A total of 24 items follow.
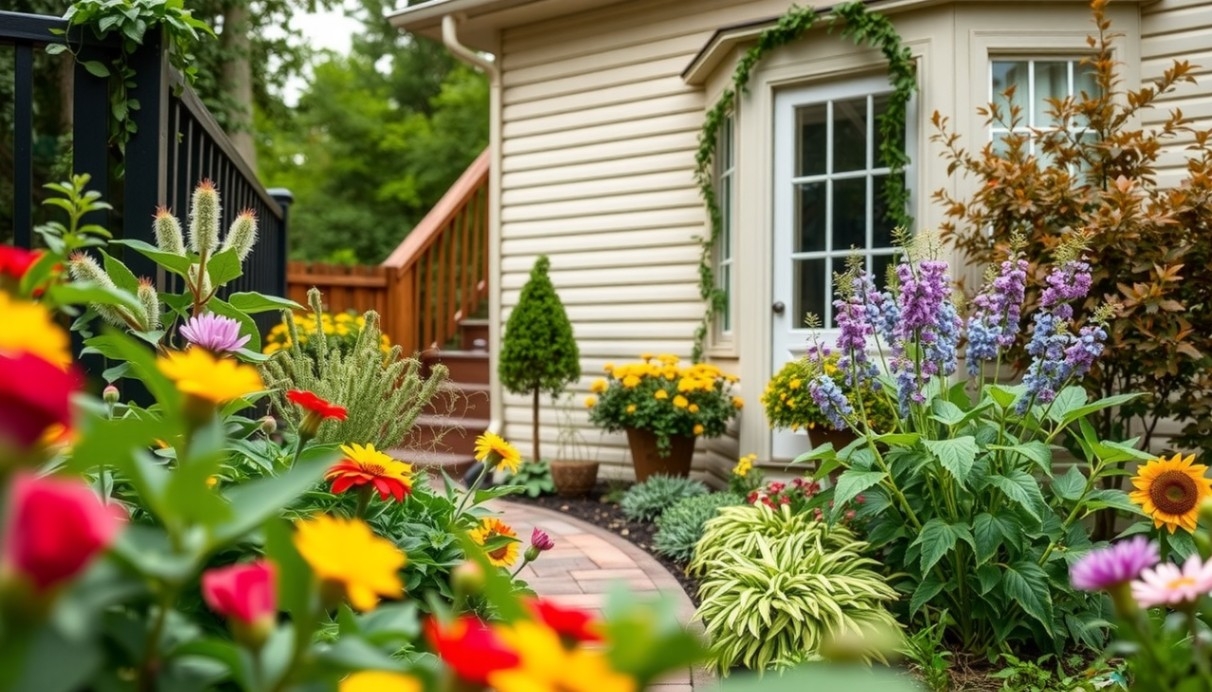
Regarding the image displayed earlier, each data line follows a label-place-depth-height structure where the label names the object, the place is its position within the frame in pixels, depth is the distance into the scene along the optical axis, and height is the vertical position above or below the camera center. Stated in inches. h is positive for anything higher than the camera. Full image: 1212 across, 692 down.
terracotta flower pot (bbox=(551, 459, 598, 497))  201.6 -26.8
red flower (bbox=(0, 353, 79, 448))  17.0 -0.9
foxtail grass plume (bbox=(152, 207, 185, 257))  69.7 +9.1
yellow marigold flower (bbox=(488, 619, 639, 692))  18.2 -6.5
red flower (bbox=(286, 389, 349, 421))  46.9 -2.7
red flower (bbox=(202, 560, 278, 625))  19.8 -5.3
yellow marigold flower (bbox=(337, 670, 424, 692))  19.4 -7.2
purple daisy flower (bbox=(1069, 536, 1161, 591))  32.1 -7.4
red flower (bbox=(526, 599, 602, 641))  22.9 -6.9
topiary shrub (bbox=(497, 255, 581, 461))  208.8 +2.4
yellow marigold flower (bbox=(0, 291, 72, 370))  19.1 +0.4
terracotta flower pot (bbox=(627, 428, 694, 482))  194.4 -21.2
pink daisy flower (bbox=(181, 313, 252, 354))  51.6 +1.2
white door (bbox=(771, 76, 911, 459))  178.4 +31.7
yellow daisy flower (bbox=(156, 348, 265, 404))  23.9 -0.6
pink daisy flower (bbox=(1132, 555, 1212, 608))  31.9 -8.3
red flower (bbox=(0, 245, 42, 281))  28.9 +2.9
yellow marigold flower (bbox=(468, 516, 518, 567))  70.8 -14.4
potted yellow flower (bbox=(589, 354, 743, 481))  186.4 -10.5
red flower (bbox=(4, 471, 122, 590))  15.8 -3.2
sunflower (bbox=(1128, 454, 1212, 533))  87.0 -12.8
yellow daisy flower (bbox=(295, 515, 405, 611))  20.2 -4.7
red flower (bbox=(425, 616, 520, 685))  19.8 -6.6
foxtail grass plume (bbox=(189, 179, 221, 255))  70.4 +10.4
